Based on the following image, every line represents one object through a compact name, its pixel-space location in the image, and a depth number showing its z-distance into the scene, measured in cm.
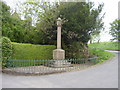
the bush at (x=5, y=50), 658
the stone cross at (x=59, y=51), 760
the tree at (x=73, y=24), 868
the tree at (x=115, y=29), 1555
